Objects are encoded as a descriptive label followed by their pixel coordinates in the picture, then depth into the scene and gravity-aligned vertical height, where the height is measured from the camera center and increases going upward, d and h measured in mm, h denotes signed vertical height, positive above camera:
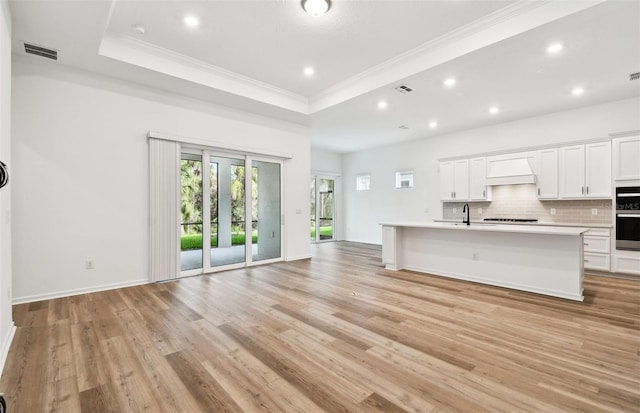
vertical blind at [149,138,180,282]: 4746 -35
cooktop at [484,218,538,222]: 6449 -360
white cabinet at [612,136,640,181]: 5031 +766
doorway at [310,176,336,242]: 10094 -116
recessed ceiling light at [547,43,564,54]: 3619 +1929
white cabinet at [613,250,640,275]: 4996 -1013
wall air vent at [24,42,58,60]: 3604 +1945
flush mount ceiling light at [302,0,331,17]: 3141 +2130
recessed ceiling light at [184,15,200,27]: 3502 +2226
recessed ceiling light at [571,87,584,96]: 4977 +1918
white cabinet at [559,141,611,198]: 5430 +615
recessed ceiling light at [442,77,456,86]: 4551 +1917
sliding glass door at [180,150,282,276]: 5348 -111
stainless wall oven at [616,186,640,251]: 5008 -261
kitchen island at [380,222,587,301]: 3875 -789
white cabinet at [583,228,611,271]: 5297 -840
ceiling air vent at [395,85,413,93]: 4819 +1905
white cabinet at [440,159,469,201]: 7215 +591
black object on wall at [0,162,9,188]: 1943 +210
